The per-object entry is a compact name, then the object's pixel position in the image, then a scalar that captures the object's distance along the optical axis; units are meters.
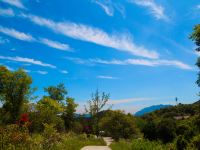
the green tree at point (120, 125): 19.78
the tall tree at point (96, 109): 20.94
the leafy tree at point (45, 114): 17.04
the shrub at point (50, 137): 7.84
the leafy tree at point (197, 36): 9.24
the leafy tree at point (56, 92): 25.56
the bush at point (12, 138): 6.35
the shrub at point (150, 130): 10.07
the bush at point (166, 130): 9.57
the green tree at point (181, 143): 6.33
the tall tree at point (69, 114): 24.27
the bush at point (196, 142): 5.65
